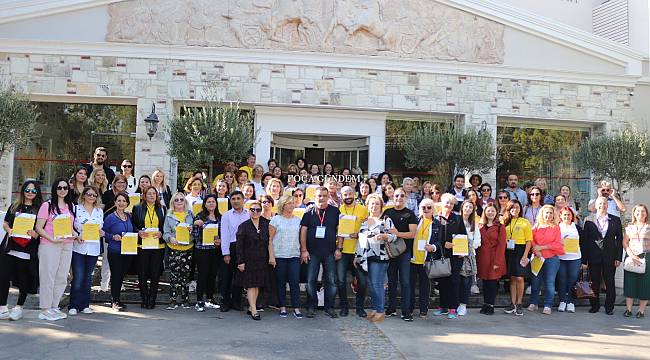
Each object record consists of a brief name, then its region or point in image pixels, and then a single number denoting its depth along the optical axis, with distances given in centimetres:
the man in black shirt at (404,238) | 788
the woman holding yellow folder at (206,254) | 817
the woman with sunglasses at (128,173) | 1015
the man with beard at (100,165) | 969
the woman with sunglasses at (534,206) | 956
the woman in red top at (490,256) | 848
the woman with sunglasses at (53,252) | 727
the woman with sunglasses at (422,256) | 808
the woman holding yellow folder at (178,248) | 811
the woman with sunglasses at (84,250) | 763
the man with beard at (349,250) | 809
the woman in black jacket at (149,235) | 806
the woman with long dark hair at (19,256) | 721
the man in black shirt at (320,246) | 799
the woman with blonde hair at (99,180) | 888
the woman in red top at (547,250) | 871
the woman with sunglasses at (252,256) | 771
